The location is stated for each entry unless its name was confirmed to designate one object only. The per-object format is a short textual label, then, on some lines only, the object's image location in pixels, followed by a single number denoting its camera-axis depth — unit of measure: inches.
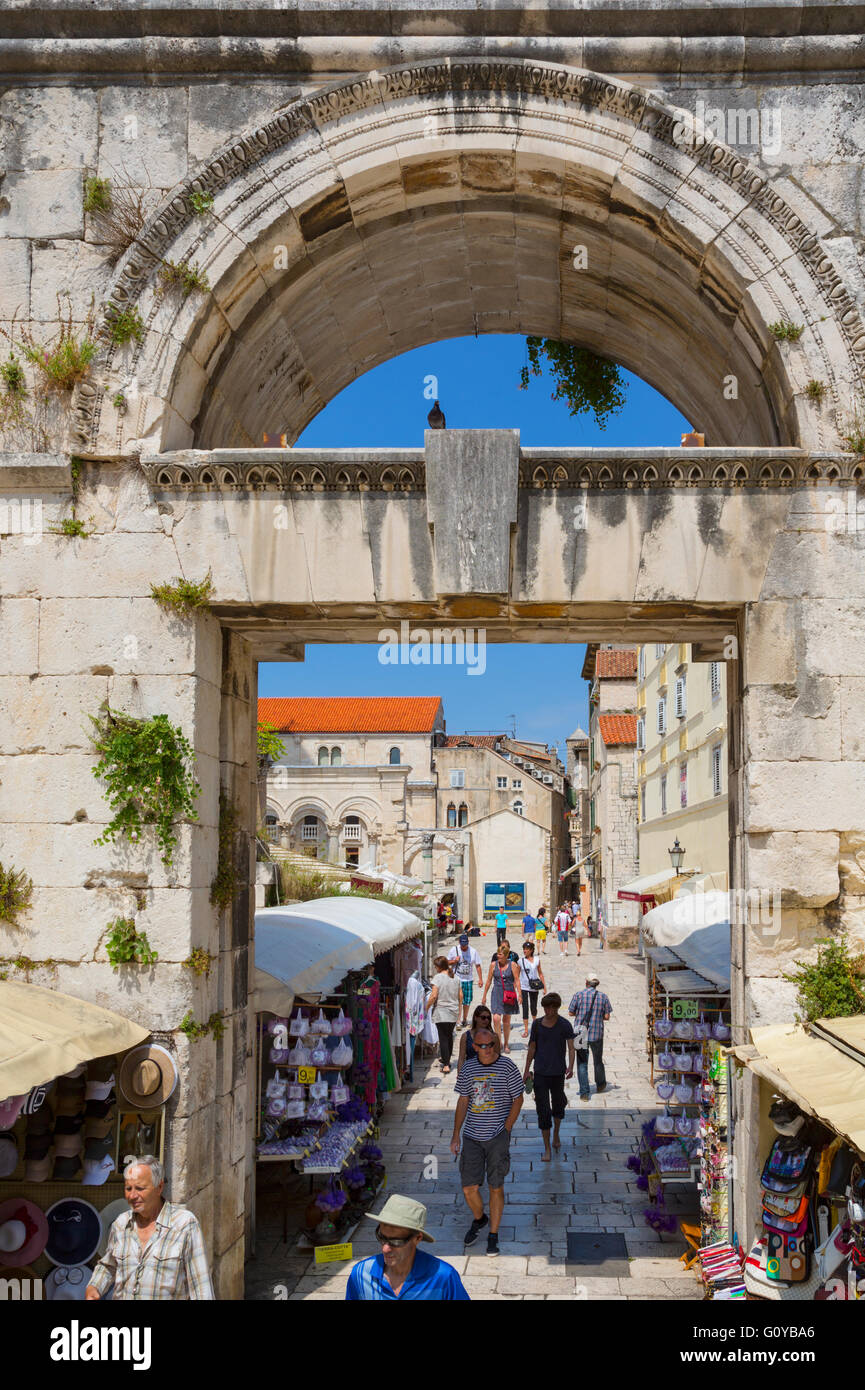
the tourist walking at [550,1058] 427.8
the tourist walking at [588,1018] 511.5
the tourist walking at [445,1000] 563.2
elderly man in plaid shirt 174.6
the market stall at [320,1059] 323.9
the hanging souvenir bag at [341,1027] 347.9
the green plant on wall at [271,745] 874.9
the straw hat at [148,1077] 239.8
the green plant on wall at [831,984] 237.9
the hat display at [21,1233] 236.7
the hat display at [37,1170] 241.0
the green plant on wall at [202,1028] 245.6
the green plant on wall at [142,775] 247.3
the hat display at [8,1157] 242.4
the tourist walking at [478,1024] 334.3
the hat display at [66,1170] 242.7
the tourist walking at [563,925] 1321.4
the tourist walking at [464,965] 662.5
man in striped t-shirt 323.6
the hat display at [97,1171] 241.0
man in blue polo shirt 154.3
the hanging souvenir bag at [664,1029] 354.3
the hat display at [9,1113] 208.2
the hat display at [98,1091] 240.7
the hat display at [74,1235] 240.1
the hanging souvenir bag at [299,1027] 343.3
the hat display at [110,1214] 240.7
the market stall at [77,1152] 237.5
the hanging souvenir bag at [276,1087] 333.7
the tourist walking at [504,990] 599.2
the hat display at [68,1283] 234.4
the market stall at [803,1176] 200.4
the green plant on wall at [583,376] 363.3
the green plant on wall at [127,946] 244.2
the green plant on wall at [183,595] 252.2
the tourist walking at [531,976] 648.4
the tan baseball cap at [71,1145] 242.1
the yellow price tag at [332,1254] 305.6
